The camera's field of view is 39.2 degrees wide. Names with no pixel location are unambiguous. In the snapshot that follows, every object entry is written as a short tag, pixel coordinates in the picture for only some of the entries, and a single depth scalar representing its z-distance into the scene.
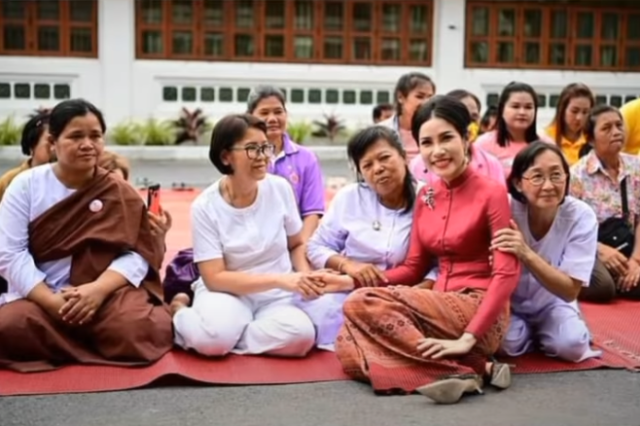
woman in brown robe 3.81
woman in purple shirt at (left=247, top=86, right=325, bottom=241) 4.86
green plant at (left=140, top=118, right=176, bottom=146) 14.66
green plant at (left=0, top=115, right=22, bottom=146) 14.09
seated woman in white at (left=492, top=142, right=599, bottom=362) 3.87
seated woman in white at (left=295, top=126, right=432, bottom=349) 4.09
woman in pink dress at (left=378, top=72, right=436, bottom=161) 5.36
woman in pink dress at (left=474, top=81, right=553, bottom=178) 5.27
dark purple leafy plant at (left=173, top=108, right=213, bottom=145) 14.96
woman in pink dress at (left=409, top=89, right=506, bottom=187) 4.25
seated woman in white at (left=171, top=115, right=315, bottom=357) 4.00
